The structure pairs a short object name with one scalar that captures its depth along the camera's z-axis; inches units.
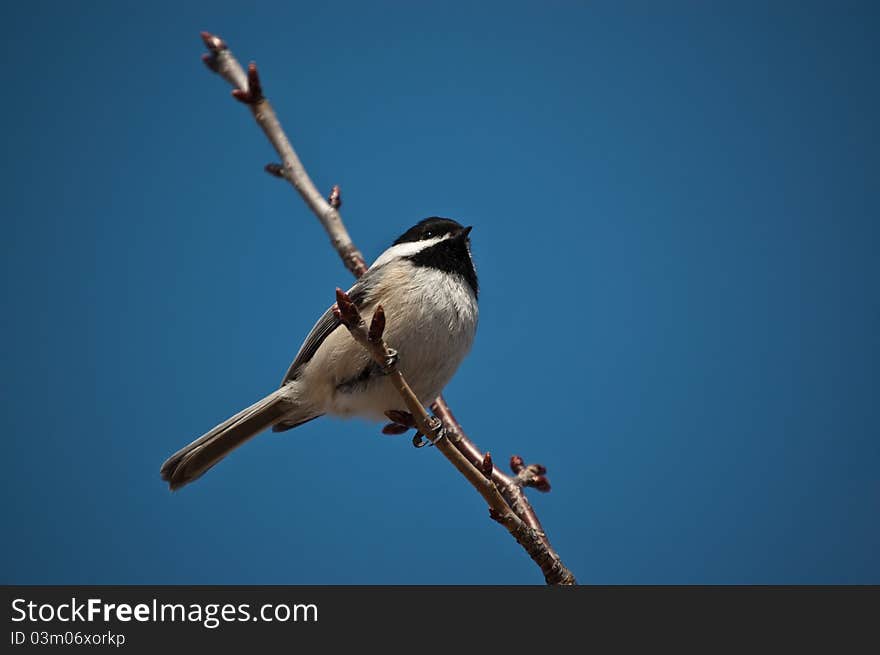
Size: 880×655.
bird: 307.1
